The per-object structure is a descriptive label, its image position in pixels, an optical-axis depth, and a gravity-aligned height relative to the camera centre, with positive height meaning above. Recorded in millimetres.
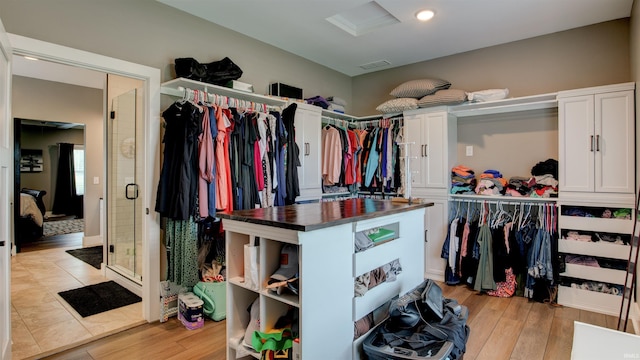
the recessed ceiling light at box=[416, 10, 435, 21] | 3083 +1534
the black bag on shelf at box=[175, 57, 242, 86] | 2791 +946
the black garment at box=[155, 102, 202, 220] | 2641 +130
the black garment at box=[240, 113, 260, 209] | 3016 +117
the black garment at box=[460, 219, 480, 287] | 3635 -909
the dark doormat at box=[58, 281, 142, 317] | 3092 -1183
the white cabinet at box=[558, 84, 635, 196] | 2934 +348
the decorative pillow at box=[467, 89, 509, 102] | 3596 +906
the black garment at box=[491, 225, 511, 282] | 3426 -815
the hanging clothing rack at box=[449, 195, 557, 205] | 3393 -235
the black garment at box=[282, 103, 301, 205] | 3440 +224
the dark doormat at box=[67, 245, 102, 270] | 4609 -1128
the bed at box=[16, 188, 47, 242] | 5461 -651
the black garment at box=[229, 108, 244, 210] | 2947 +193
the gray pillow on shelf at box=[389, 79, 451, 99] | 3951 +1095
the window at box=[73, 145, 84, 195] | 6961 +303
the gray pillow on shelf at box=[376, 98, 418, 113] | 4029 +904
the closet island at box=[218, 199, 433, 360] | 1628 -505
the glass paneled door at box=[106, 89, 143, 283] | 3641 -111
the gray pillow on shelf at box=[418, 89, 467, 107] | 3688 +910
